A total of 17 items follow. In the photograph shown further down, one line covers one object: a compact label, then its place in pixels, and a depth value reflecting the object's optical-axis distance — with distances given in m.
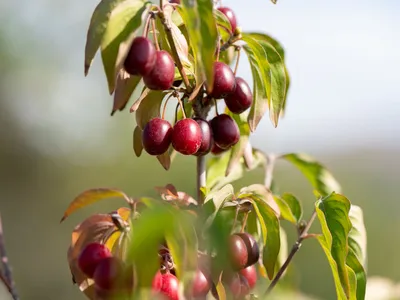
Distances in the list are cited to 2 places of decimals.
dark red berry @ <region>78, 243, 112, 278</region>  0.58
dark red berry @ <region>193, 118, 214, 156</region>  0.64
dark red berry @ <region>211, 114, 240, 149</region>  0.65
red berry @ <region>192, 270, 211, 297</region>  0.58
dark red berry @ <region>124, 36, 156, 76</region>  0.58
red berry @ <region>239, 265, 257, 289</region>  0.67
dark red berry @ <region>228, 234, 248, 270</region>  0.62
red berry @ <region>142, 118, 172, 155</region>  0.64
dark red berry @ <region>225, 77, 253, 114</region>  0.65
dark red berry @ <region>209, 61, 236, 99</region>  0.62
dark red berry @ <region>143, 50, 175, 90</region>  0.59
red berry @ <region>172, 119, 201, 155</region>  0.63
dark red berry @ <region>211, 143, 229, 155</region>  0.68
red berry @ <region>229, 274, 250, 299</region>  0.64
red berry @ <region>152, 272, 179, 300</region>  0.59
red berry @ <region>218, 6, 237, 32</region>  0.67
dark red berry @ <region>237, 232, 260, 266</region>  0.63
